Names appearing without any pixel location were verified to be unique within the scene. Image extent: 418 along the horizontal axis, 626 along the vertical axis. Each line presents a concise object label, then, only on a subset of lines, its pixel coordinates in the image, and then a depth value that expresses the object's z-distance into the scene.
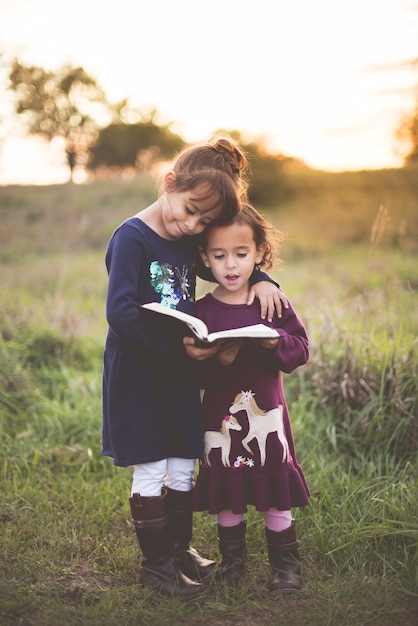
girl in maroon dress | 2.66
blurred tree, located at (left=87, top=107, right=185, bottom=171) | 34.53
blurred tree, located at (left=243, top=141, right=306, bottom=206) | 17.77
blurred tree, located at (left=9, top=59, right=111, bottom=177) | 31.95
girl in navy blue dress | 2.56
